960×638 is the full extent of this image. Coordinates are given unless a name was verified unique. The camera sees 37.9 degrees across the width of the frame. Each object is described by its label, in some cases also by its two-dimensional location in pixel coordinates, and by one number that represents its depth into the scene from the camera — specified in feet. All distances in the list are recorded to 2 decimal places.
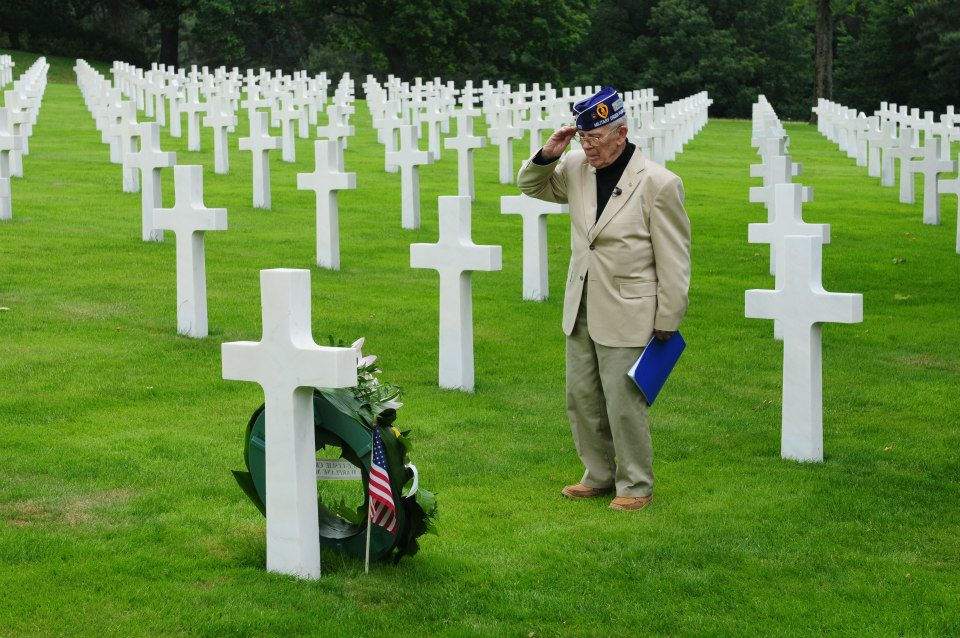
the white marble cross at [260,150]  56.75
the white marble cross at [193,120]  79.71
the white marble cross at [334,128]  65.72
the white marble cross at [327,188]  44.42
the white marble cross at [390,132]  72.79
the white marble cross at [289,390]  17.24
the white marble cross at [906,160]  68.90
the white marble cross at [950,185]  55.26
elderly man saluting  21.22
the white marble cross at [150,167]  46.16
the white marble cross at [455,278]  30.09
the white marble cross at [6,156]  50.83
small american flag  17.79
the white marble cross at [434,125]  80.53
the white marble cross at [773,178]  44.19
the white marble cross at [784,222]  33.58
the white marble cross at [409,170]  54.13
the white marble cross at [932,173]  62.03
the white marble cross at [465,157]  62.28
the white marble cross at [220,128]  68.49
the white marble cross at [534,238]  39.81
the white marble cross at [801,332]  24.63
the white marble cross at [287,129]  75.15
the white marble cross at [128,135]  56.54
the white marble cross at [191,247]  34.45
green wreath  18.24
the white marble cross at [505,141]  71.97
